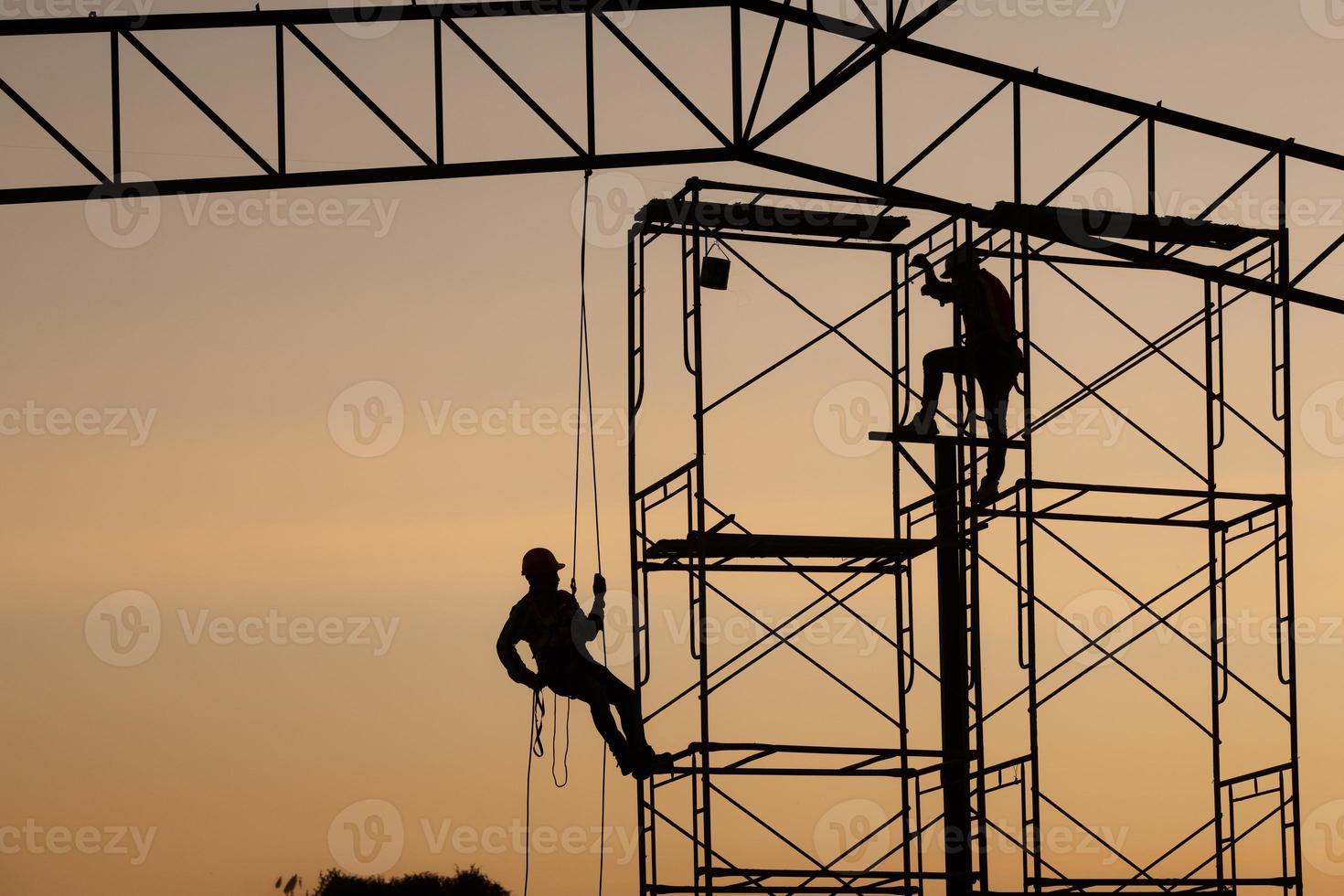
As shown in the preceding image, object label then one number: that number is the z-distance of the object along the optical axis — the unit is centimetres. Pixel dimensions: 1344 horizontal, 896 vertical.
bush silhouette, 4938
